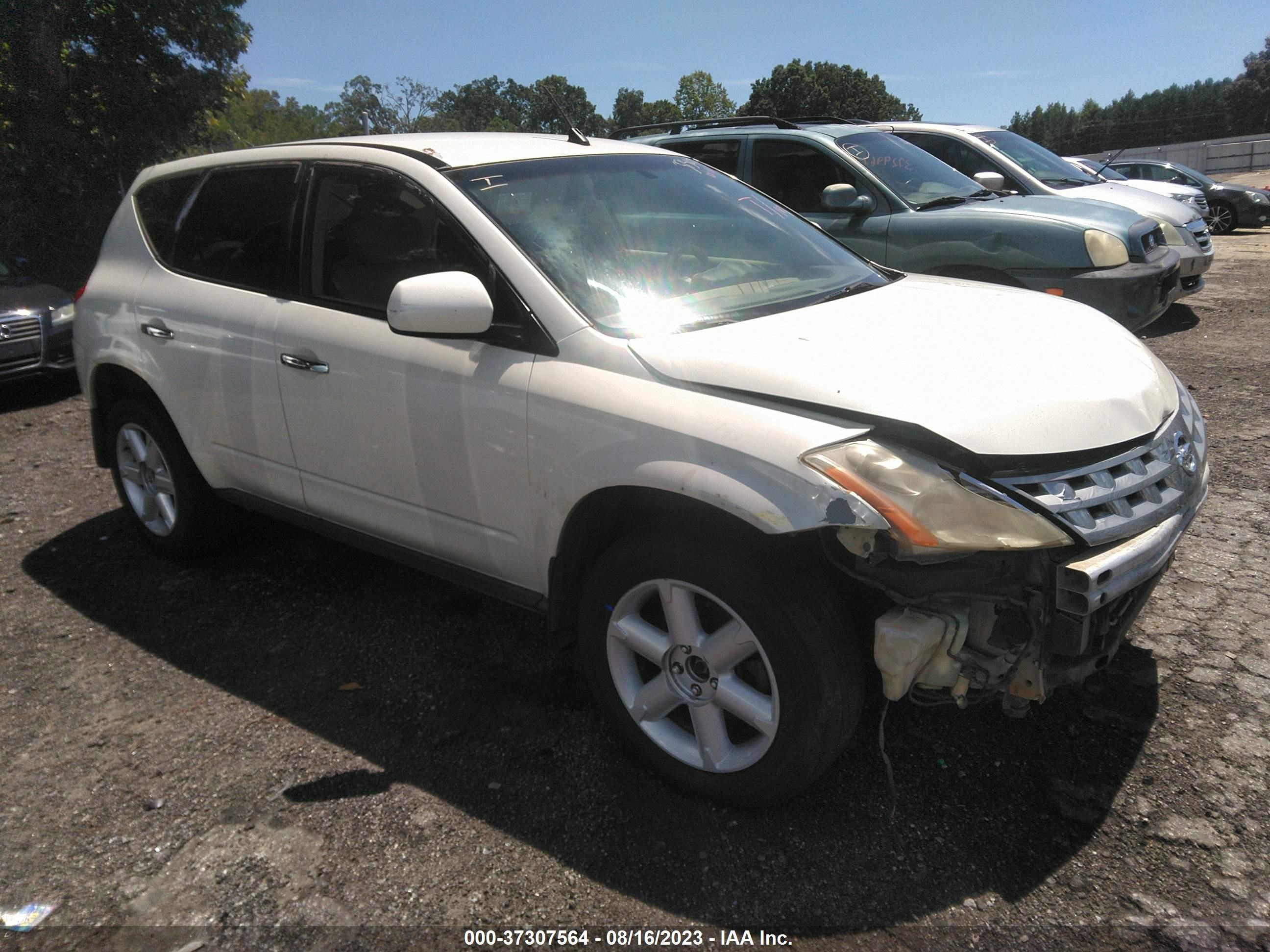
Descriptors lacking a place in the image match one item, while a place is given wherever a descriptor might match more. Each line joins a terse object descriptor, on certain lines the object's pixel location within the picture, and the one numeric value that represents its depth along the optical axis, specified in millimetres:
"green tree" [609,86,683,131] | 95812
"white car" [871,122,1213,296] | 8359
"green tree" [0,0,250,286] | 13711
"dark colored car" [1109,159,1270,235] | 17406
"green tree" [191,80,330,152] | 67000
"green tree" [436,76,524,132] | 102688
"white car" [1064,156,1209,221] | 11555
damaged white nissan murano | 2178
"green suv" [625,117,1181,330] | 6375
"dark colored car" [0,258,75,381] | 7703
